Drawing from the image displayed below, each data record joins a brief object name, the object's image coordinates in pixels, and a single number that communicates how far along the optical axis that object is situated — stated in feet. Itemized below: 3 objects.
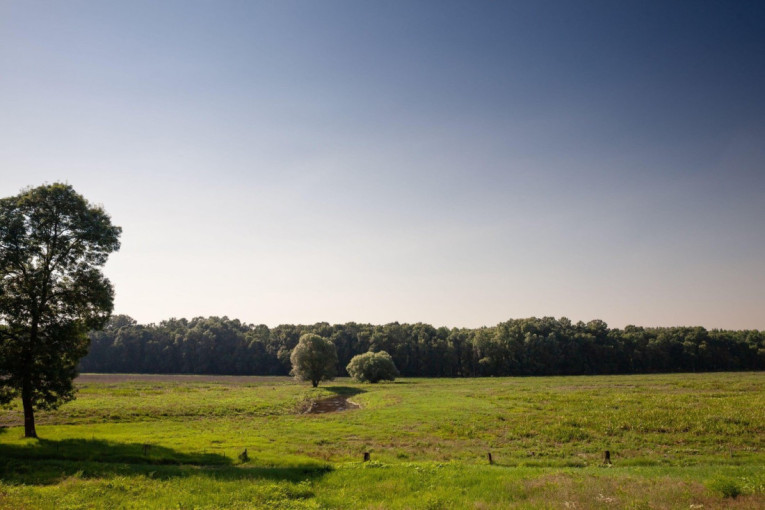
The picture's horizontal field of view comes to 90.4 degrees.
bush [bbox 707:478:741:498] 60.52
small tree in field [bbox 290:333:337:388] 311.68
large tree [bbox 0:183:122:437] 105.50
